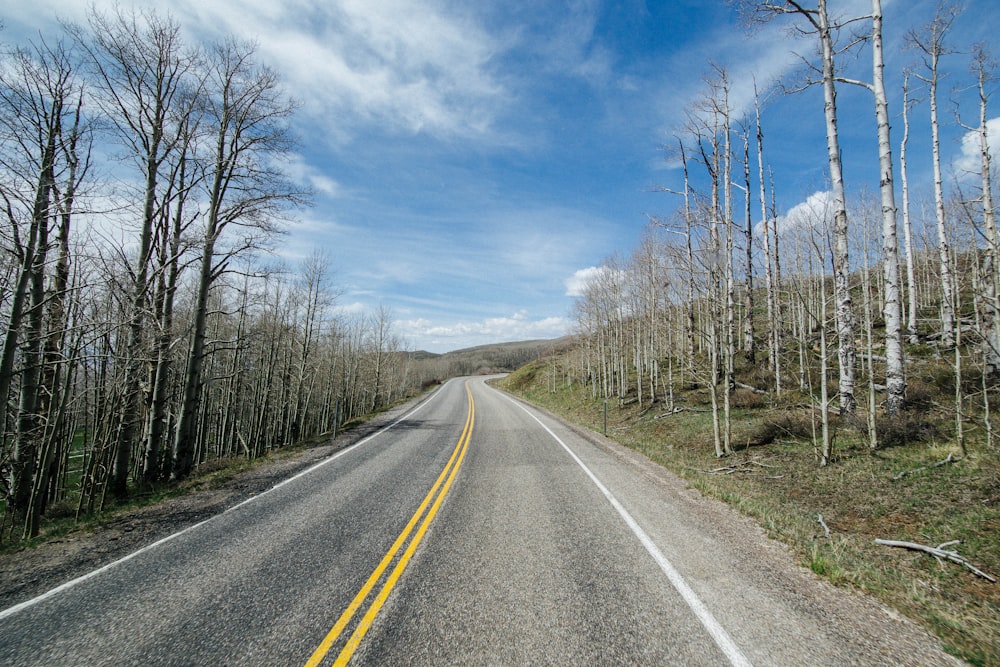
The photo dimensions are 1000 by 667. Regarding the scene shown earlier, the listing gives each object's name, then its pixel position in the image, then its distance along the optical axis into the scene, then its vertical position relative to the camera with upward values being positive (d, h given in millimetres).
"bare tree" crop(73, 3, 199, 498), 9102 +4443
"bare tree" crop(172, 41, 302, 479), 10969 +4139
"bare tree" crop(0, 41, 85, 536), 7020 +1579
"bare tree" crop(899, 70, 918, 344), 17028 +6568
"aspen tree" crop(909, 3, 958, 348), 13925 +8659
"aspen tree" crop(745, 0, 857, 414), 9281 +3746
